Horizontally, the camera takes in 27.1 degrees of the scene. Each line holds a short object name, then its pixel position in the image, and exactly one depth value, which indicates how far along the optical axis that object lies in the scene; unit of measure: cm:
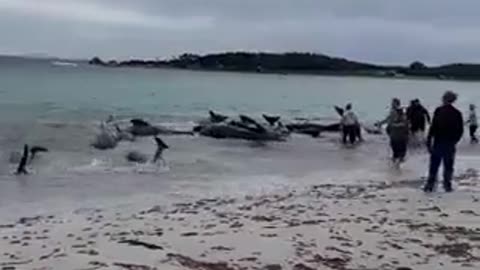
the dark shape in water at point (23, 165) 2367
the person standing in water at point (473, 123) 3756
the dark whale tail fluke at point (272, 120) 4586
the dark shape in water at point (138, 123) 4246
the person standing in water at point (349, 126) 3653
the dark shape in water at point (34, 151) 2774
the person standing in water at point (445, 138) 1708
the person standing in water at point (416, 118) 2917
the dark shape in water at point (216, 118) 4484
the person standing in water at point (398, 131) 2533
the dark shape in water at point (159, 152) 2827
